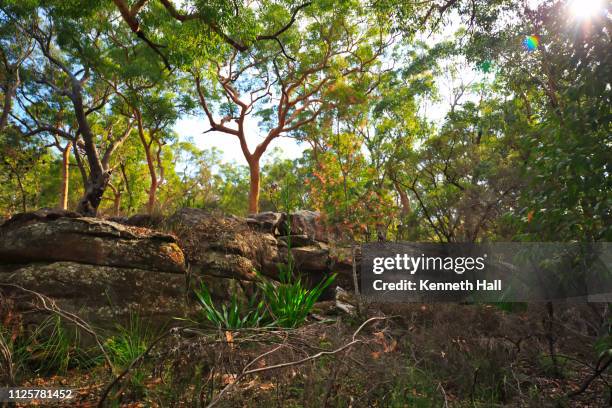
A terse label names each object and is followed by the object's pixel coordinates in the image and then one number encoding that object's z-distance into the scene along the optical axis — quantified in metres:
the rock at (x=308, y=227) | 11.34
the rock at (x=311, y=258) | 9.83
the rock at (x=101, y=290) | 5.77
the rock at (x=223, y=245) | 7.43
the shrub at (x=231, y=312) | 6.09
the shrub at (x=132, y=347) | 3.88
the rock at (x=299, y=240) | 10.39
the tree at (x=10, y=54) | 14.56
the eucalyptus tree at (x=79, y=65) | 13.18
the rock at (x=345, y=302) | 7.53
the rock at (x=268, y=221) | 10.06
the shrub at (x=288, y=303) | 6.39
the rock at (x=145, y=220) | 8.72
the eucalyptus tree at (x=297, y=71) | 17.94
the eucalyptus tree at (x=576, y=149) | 3.46
